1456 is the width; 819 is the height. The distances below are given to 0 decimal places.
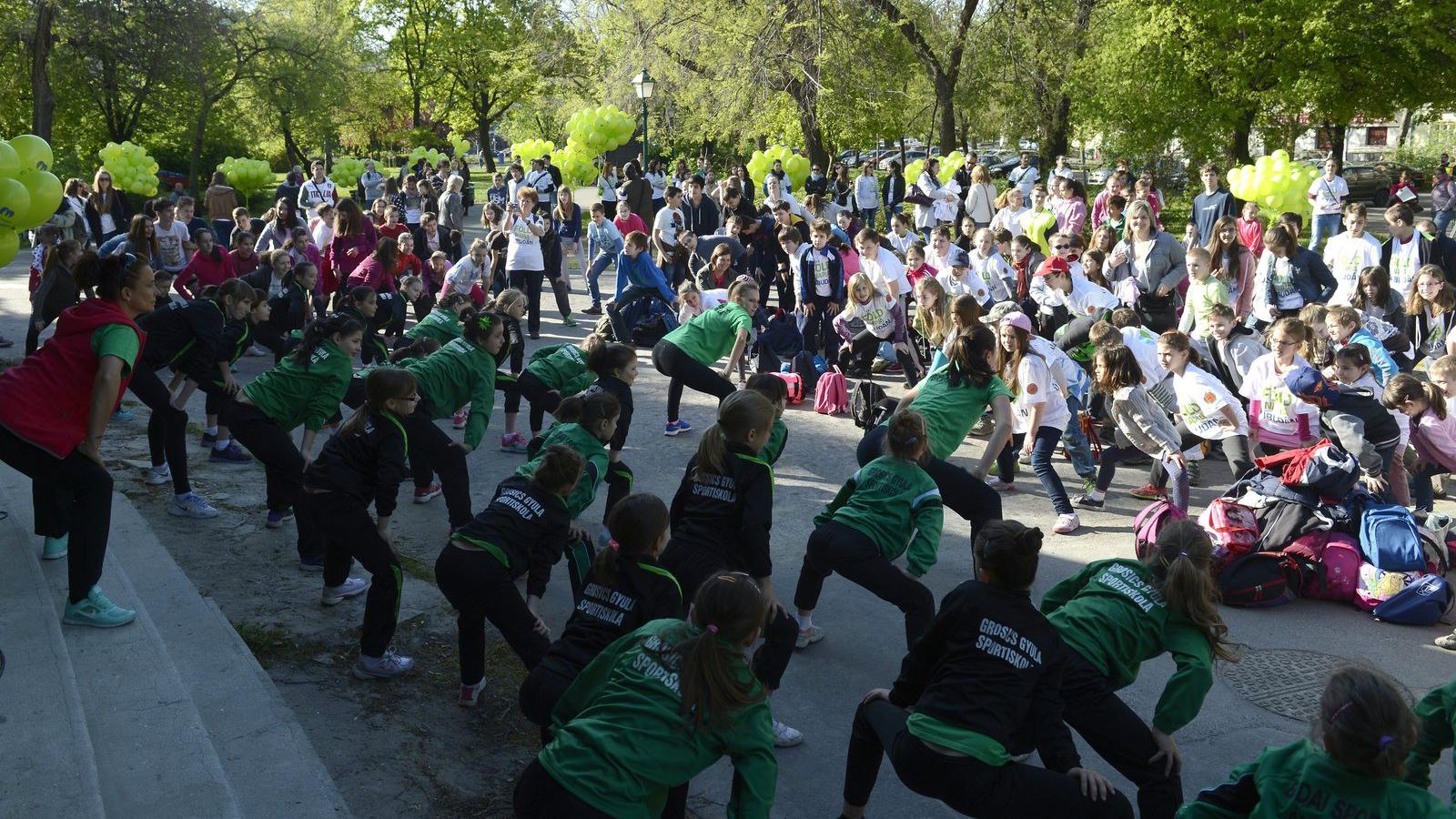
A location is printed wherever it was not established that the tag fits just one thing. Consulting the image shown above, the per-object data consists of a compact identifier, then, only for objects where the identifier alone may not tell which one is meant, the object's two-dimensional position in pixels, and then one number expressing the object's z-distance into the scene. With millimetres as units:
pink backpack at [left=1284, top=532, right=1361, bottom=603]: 6734
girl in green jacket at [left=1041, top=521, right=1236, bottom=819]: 4117
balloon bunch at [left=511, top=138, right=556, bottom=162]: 30812
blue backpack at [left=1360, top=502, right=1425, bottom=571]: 6578
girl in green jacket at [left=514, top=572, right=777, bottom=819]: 3463
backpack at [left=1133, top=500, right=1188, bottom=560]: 7117
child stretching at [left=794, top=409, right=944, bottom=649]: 5414
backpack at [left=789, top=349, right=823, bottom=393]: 11930
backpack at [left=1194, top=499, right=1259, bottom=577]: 6887
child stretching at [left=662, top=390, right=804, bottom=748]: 5469
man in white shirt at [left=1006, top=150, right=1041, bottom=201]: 20578
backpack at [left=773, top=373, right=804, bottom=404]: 11617
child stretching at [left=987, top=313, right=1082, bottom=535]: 8125
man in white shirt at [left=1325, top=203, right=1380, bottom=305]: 11453
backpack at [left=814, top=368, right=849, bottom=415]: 11242
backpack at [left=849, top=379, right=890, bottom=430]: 10297
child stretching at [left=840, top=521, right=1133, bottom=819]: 3750
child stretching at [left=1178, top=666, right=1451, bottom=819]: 3133
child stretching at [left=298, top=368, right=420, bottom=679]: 5703
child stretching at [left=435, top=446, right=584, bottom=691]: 4984
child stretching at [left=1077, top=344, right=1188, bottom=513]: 8023
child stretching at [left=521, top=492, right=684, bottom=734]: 4379
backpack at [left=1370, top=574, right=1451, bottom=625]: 6457
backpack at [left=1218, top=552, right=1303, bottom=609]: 6727
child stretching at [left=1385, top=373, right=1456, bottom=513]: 7543
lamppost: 24281
